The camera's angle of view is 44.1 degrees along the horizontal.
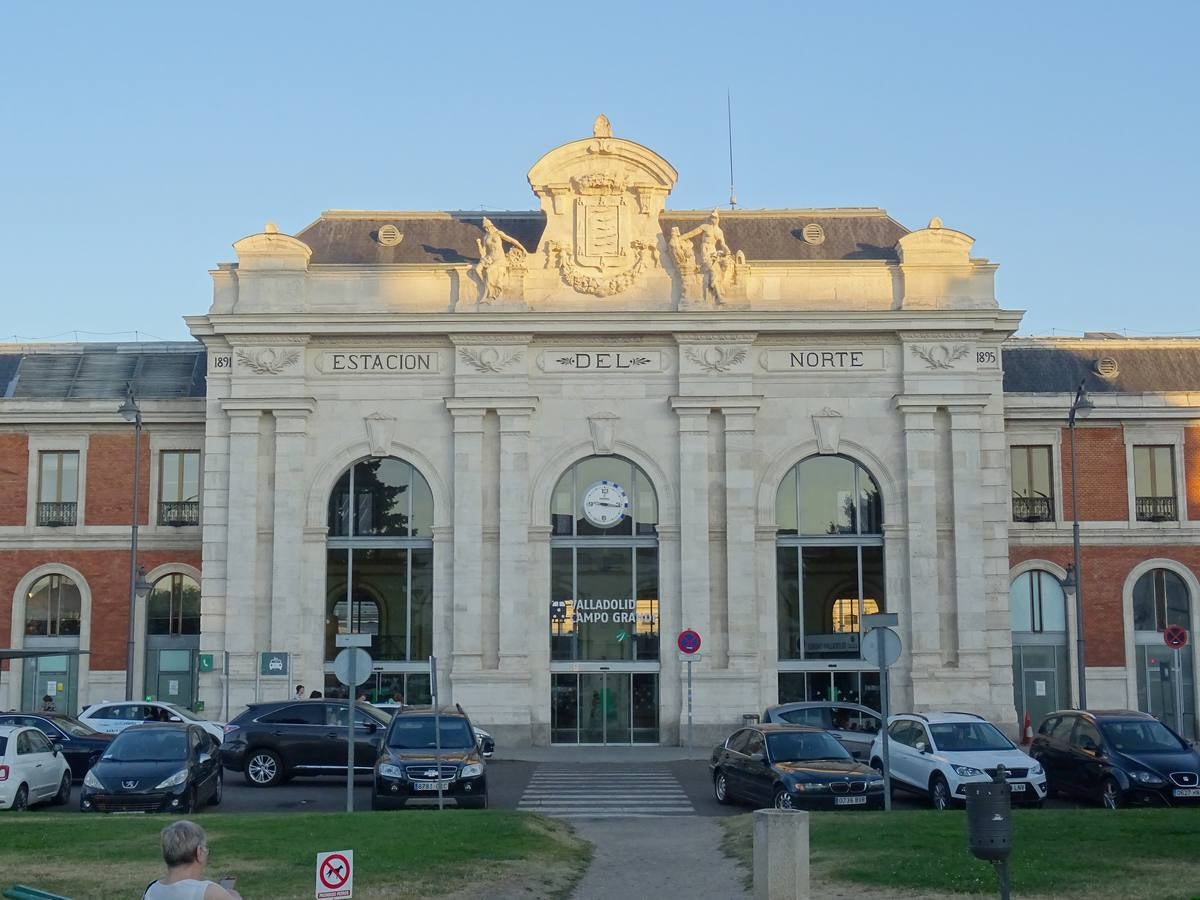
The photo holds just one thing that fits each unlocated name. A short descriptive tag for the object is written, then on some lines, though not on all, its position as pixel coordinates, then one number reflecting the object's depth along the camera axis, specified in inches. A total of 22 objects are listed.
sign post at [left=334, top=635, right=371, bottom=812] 877.2
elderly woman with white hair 292.7
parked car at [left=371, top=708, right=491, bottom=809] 903.1
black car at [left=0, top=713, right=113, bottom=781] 1131.9
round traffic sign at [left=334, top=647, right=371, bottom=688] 878.4
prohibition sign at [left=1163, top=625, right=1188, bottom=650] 1376.7
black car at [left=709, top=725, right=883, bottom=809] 871.7
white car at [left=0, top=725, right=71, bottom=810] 901.2
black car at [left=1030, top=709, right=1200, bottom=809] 920.3
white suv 919.0
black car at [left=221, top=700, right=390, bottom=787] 1120.8
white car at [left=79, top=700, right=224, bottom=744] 1280.8
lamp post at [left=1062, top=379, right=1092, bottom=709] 1459.3
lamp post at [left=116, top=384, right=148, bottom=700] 1530.5
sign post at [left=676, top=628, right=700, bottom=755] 1323.8
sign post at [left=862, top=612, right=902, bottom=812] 845.2
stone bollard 559.8
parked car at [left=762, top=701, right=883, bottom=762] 1142.3
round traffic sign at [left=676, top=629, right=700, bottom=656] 1323.8
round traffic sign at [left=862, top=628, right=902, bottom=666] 850.1
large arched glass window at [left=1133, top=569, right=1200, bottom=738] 1672.0
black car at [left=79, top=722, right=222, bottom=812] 893.8
